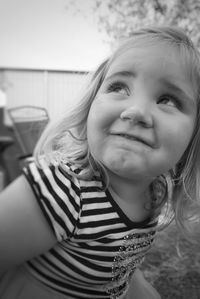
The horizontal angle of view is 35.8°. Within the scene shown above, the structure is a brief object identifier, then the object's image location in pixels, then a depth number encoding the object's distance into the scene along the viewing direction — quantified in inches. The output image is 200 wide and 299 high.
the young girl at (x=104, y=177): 16.6
